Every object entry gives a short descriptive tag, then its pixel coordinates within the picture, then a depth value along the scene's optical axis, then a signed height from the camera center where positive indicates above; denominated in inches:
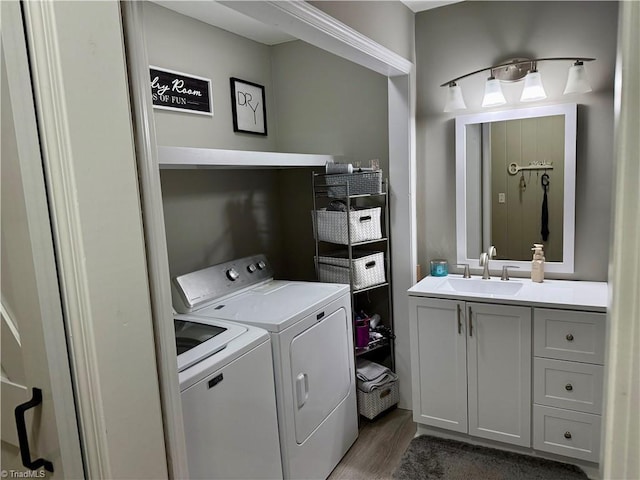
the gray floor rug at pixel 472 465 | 90.9 -59.2
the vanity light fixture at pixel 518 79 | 93.4 +20.1
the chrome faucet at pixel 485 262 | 108.1 -20.2
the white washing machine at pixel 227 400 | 61.4 -30.7
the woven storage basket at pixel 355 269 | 107.6 -20.4
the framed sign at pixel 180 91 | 95.9 +22.3
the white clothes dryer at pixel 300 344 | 81.0 -30.3
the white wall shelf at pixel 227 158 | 75.9 +6.1
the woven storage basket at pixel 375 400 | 111.3 -53.6
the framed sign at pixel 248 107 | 115.6 +21.5
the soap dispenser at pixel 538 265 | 103.3 -20.6
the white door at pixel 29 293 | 38.0 -8.3
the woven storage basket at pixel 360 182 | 107.5 +0.3
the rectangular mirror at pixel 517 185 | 100.0 -2.3
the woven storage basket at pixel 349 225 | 105.9 -9.7
